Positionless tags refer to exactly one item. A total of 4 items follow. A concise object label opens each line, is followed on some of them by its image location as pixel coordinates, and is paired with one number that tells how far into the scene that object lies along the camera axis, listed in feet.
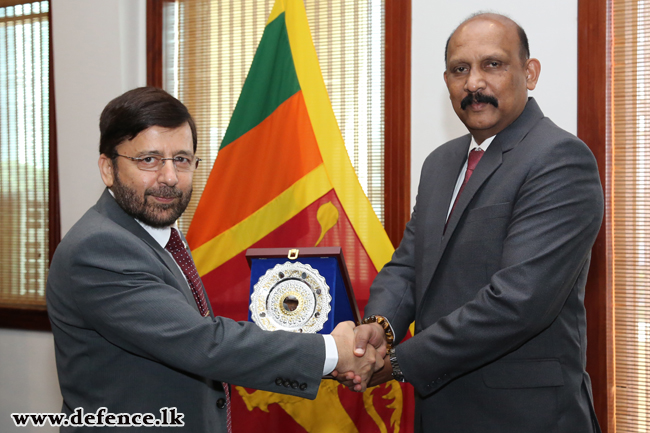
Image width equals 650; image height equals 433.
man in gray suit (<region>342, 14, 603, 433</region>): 5.60
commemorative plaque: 7.24
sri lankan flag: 9.03
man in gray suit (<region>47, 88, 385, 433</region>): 5.20
